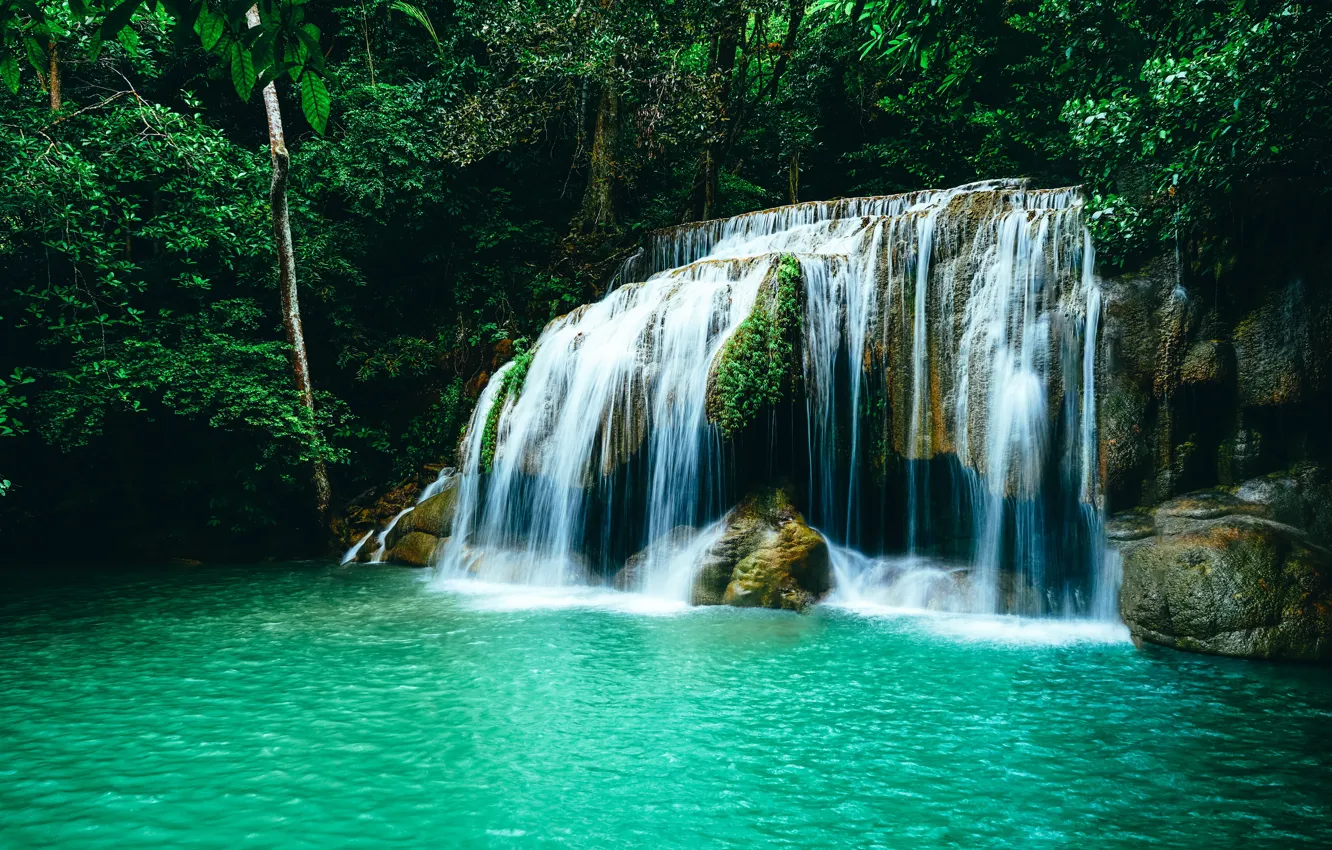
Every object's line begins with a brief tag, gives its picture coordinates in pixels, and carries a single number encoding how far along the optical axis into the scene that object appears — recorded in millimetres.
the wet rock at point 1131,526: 7905
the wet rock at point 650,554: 10086
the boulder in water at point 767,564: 8898
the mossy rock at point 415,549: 12430
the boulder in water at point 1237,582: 6637
